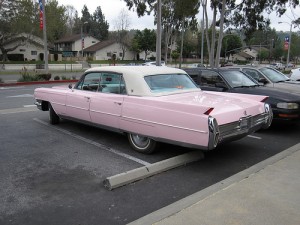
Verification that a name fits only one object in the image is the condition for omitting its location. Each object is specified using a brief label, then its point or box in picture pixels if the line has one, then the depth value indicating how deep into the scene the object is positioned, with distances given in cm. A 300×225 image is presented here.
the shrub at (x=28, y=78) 2171
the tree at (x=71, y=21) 10252
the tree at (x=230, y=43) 8169
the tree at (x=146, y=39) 7050
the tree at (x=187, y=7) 2731
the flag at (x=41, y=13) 2301
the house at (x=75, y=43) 7731
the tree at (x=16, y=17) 4497
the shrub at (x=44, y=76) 2281
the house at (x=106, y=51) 7325
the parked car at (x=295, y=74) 1436
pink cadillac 465
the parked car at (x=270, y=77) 918
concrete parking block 428
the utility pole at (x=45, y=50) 2379
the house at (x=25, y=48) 5419
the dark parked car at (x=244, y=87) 704
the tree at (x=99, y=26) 10238
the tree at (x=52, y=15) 4928
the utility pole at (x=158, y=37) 1845
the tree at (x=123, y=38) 7419
